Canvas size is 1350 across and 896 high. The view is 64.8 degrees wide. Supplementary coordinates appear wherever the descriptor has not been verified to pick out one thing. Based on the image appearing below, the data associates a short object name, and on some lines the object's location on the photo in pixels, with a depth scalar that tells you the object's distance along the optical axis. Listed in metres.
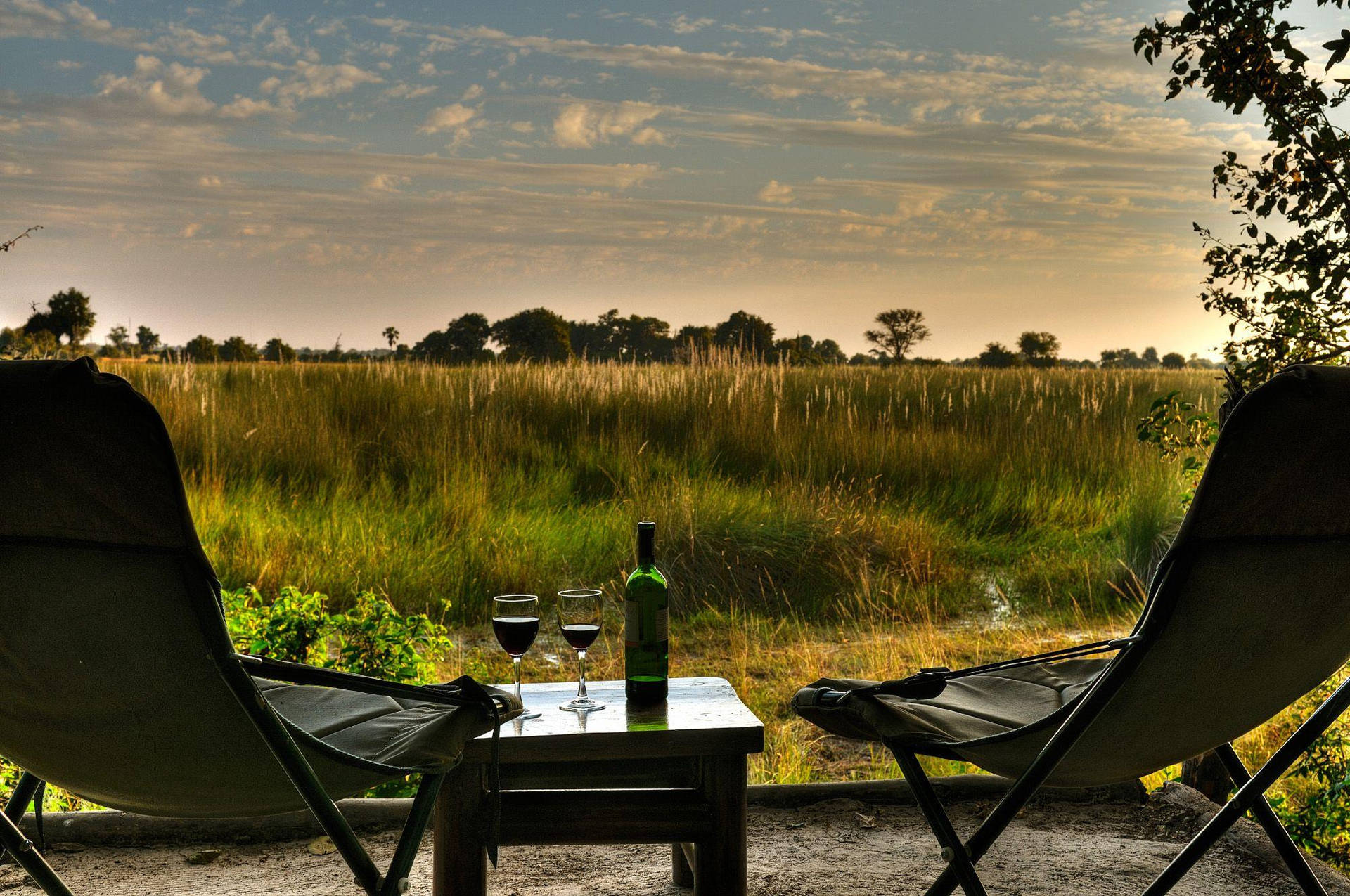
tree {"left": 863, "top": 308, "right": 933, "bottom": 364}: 37.44
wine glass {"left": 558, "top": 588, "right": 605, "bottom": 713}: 1.66
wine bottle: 1.64
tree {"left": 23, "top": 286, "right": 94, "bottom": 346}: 25.94
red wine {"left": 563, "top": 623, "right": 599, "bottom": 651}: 1.66
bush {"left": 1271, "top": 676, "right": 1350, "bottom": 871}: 2.28
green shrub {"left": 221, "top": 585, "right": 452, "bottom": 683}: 2.69
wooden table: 1.53
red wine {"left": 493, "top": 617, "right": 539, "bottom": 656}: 1.66
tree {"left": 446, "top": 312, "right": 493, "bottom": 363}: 29.95
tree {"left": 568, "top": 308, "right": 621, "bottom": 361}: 31.44
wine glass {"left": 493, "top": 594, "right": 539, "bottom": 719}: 1.66
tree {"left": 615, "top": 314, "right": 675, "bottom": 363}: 31.05
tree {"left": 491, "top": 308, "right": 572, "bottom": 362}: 35.14
